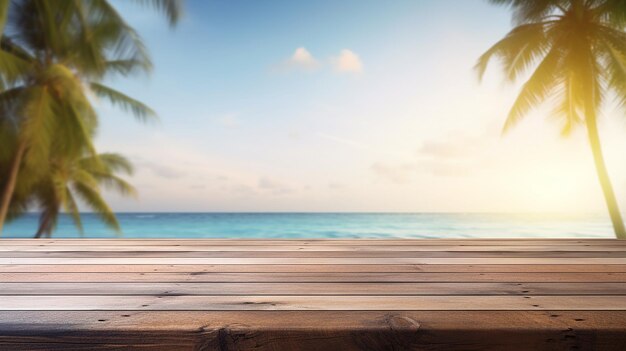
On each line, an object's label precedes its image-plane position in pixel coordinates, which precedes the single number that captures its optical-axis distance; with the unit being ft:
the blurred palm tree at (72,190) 27.66
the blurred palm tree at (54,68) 17.87
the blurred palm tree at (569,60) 18.75
